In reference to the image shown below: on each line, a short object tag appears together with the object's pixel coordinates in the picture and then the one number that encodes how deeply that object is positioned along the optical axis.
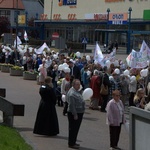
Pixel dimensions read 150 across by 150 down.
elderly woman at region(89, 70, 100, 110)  18.56
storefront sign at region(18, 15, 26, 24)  86.06
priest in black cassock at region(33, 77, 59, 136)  12.52
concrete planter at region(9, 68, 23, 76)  32.06
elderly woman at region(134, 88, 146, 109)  12.88
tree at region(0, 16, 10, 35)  88.69
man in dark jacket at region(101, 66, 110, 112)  18.25
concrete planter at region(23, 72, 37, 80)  29.48
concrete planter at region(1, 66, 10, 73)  34.38
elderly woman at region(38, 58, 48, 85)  21.75
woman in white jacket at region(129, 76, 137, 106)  18.56
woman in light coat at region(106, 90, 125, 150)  11.22
